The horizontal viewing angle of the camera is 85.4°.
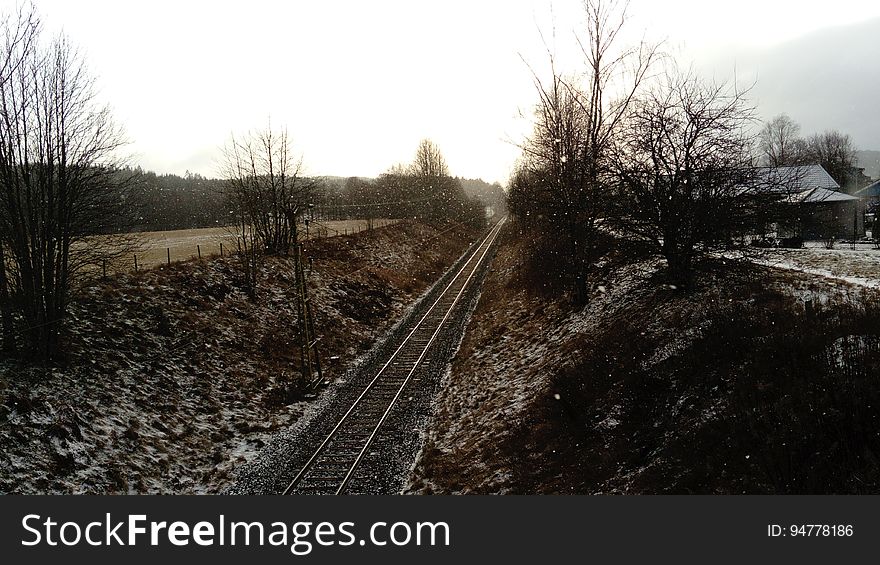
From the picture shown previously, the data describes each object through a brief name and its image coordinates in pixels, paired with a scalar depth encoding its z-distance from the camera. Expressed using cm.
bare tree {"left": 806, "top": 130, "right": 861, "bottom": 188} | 6343
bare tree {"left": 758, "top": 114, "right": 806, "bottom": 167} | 6972
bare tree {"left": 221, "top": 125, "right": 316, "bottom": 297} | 3114
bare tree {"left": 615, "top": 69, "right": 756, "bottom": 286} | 1279
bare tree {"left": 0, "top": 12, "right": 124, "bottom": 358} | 1291
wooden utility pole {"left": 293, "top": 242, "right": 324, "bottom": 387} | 1822
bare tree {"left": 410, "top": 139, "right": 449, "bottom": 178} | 9069
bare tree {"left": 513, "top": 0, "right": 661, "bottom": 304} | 1625
